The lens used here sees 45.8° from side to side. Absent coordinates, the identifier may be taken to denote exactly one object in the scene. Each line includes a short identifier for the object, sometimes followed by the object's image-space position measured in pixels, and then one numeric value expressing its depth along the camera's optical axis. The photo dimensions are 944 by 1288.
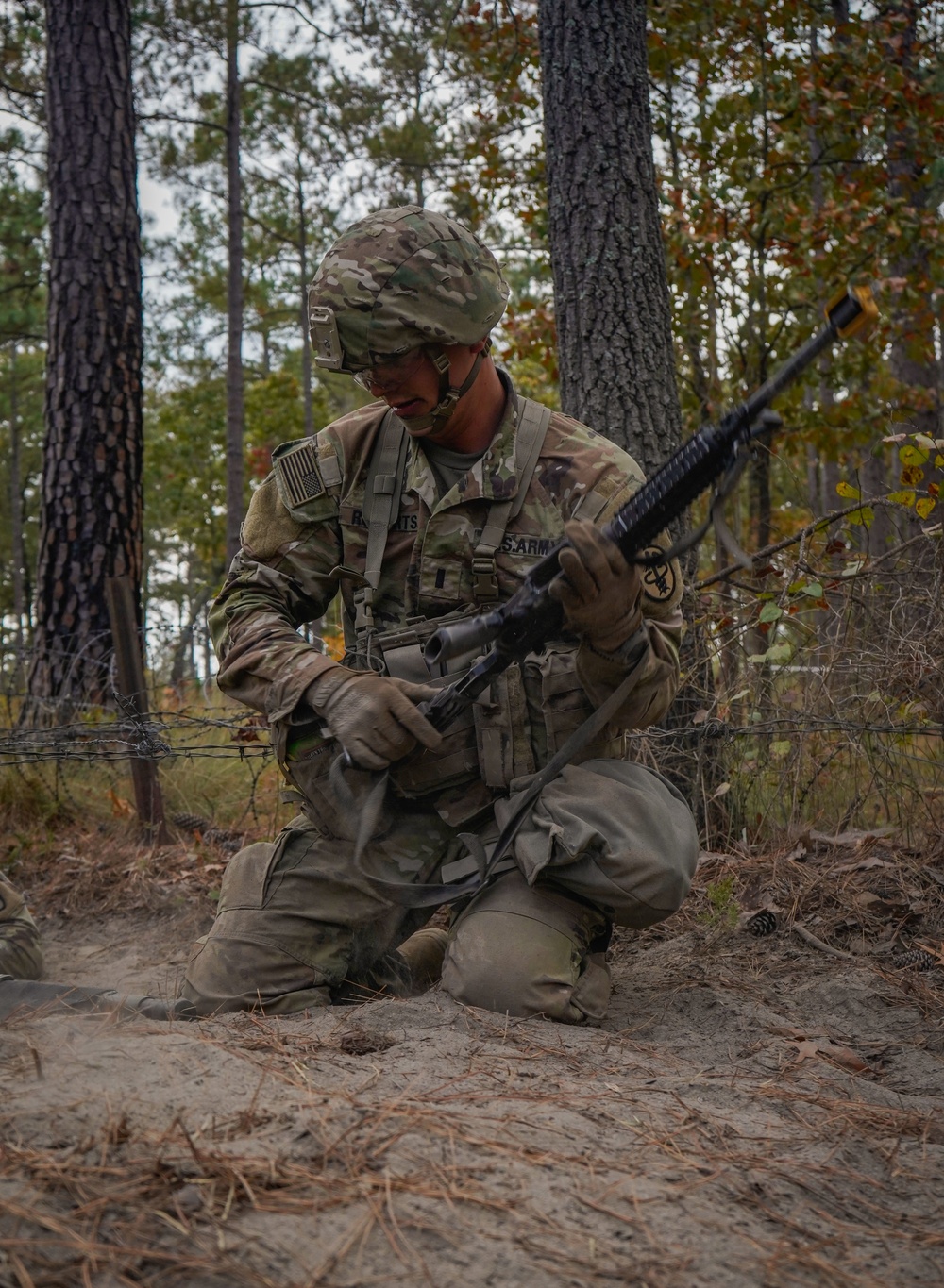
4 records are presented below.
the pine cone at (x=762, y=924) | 3.38
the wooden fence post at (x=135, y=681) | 4.58
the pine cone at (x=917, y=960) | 3.11
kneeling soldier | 2.76
